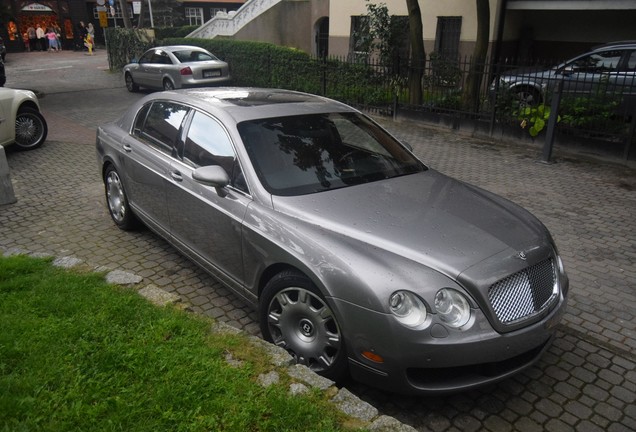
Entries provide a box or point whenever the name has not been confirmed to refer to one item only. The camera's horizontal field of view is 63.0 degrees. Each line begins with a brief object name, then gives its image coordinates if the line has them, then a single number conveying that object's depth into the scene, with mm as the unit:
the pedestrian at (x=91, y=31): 36309
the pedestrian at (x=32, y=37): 35625
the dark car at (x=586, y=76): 9320
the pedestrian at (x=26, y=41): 35981
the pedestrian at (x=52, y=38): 36491
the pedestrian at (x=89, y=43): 35344
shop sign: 36406
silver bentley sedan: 2996
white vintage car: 9000
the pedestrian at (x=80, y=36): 38469
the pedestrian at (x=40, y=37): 36125
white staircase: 22828
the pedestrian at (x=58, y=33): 37250
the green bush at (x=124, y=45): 22781
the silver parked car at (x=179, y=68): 15664
